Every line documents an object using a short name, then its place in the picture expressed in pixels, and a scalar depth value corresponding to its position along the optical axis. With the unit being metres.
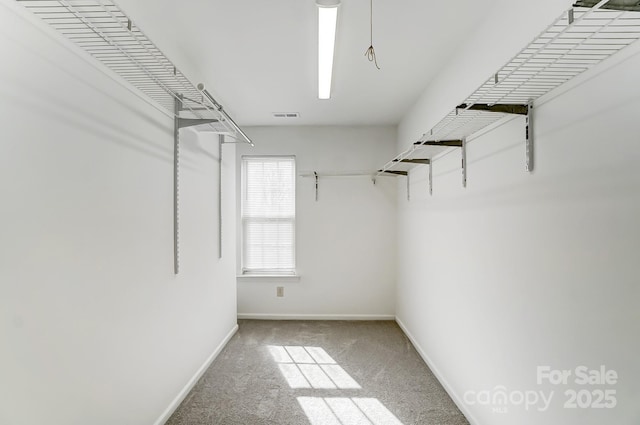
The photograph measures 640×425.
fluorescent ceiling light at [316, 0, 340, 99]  1.64
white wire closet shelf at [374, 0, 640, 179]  1.03
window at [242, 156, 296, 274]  5.06
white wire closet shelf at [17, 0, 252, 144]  1.22
